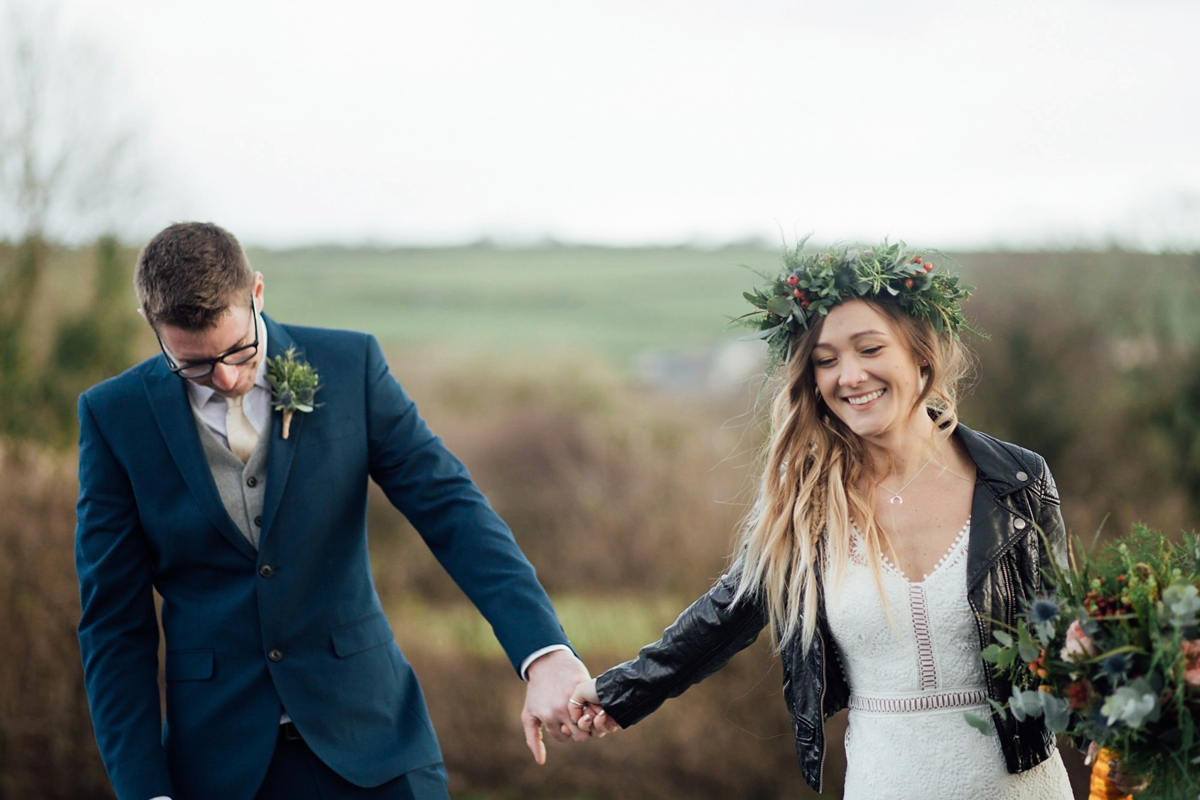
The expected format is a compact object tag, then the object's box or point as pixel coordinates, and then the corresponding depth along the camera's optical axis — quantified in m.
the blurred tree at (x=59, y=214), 10.03
